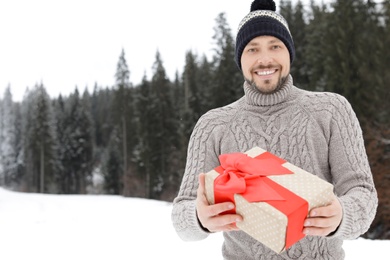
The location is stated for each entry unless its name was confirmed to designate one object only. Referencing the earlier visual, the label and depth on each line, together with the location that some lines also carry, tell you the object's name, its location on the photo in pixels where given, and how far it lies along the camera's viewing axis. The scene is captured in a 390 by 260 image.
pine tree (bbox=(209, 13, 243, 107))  27.23
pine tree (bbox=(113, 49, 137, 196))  38.31
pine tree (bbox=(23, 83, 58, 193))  43.00
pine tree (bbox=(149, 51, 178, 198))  34.22
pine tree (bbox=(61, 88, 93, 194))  46.69
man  1.57
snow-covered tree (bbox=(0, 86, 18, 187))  53.50
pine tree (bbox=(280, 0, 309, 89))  24.92
